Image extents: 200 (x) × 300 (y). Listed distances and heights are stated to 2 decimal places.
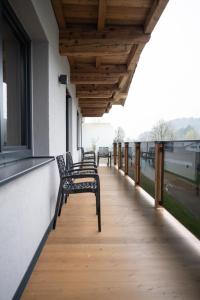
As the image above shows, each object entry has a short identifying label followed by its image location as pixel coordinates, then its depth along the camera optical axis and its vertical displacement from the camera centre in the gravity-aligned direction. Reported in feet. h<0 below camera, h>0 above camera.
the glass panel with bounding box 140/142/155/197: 12.23 -1.14
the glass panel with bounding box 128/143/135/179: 17.60 -1.11
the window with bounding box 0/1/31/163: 6.91 +1.86
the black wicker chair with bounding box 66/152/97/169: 12.94 -1.01
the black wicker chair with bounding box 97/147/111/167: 31.27 -1.02
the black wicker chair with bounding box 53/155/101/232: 8.63 -1.49
